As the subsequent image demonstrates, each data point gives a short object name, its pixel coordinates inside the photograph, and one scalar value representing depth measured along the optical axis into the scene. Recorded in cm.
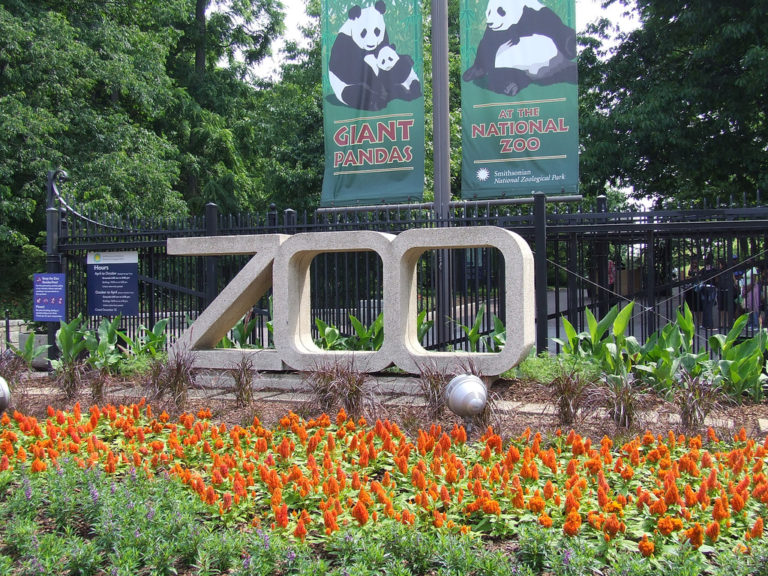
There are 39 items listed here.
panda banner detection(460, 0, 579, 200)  939
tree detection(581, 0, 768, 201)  1816
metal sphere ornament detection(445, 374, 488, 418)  541
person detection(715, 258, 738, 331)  861
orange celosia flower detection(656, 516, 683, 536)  329
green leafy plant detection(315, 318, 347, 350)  911
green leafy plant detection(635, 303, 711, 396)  667
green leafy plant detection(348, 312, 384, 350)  898
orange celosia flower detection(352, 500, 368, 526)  362
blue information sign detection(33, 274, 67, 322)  1015
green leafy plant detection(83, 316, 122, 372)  871
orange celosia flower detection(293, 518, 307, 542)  350
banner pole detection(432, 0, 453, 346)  939
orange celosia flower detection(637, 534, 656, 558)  313
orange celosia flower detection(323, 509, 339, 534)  354
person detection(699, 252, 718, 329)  904
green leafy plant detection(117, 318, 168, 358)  934
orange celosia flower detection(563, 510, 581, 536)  334
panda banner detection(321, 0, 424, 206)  984
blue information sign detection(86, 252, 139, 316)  1009
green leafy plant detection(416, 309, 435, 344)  895
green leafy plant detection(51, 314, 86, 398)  761
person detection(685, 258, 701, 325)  907
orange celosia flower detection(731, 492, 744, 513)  359
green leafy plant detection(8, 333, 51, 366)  915
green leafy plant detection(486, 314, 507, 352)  823
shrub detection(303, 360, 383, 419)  639
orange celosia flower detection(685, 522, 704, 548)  327
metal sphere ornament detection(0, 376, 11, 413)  616
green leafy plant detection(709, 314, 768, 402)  671
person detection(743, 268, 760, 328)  891
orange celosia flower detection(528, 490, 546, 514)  359
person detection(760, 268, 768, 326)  871
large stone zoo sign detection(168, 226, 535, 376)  749
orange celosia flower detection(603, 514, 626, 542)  336
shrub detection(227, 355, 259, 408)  697
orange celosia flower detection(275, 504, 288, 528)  360
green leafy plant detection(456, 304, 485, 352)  862
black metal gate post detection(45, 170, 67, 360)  1034
